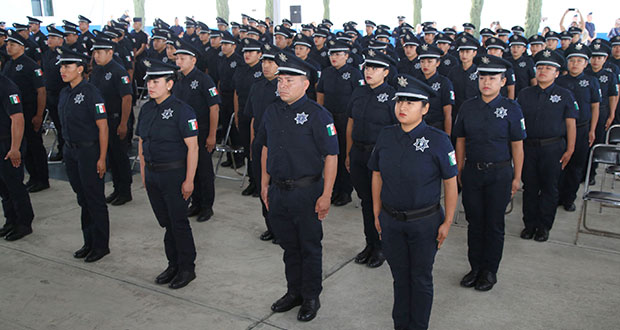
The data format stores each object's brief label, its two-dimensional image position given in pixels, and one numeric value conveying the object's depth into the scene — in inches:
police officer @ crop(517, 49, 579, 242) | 202.8
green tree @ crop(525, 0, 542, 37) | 850.8
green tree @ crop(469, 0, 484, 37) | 899.4
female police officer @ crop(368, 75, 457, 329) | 124.5
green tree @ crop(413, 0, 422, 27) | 983.0
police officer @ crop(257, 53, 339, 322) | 143.3
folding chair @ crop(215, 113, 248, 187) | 285.6
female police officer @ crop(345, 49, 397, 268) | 180.9
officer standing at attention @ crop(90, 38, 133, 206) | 255.3
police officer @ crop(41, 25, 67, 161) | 314.5
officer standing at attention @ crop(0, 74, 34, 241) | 202.4
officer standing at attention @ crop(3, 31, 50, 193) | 267.6
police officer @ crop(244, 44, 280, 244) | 208.7
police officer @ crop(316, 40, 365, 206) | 257.0
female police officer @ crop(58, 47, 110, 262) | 187.6
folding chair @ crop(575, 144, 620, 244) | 199.6
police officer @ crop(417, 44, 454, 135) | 236.1
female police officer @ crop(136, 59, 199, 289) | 163.2
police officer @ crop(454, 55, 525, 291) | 163.6
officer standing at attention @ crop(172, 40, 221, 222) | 236.1
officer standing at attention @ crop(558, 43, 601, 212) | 243.1
